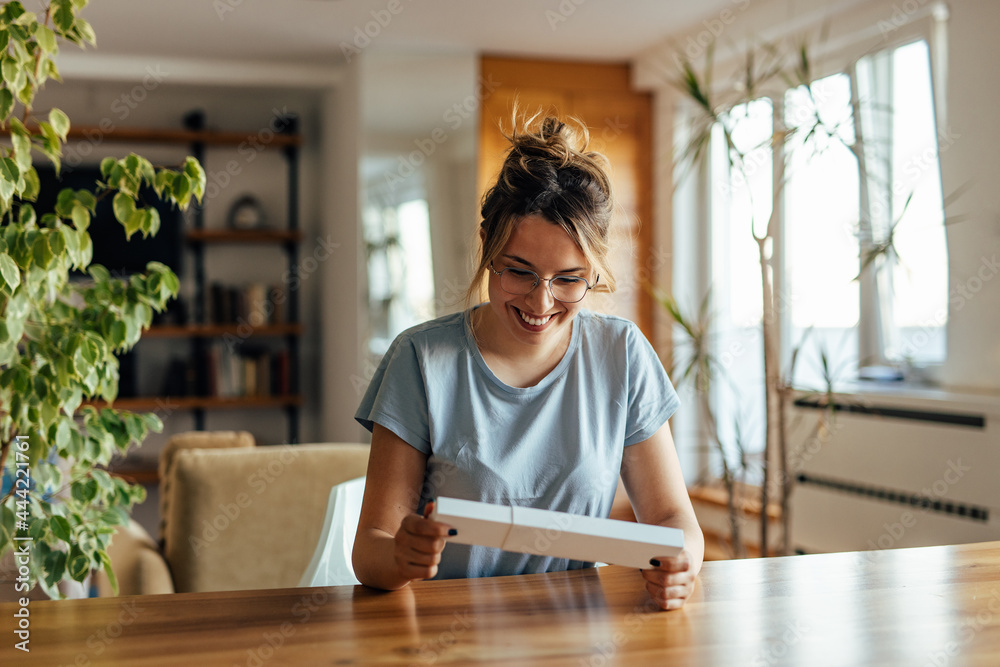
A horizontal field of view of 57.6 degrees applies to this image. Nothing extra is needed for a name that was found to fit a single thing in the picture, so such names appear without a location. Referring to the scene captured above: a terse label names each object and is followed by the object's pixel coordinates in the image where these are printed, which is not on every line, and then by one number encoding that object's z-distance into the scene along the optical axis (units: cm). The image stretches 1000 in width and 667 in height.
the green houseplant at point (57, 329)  158
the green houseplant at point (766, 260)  286
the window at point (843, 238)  357
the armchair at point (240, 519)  225
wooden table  95
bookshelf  546
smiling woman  133
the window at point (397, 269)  502
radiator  300
